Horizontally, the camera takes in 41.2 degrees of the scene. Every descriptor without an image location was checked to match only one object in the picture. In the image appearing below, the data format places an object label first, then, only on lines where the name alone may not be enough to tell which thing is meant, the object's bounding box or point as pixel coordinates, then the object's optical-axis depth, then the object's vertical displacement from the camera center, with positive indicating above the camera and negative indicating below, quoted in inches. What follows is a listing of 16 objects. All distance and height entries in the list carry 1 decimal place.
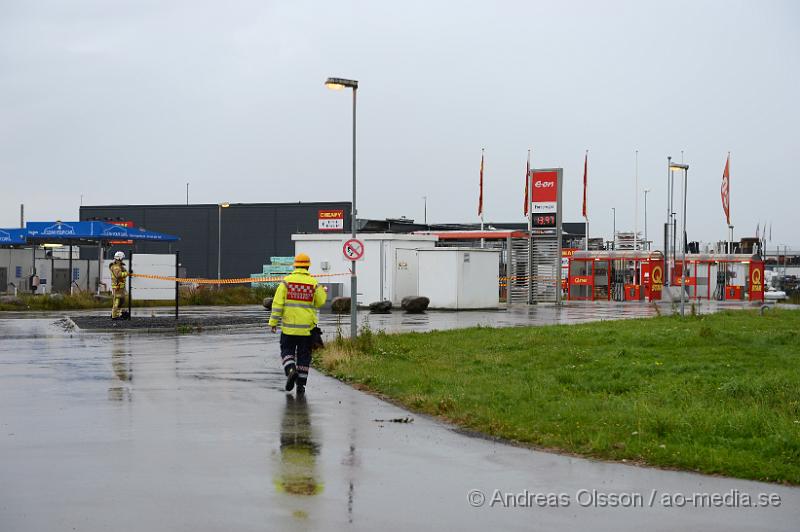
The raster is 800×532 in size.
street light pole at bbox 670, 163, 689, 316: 1520.7 +130.9
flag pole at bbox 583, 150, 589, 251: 2704.2 +181.9
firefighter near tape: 1201.4 -37.2
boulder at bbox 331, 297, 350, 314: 1567.4 -80.7
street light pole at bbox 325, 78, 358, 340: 883.6 -17.7
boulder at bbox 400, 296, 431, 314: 1582.2 -77.9
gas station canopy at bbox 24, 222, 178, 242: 1851.6 +23.6
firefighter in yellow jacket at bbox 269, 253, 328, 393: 586.6 -38.5
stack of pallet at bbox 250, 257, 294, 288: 2584.4 -43.9
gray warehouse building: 3100.4 +57.5
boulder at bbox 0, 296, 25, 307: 1612.9 -86.5
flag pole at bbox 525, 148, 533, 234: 2012.1 +67.9
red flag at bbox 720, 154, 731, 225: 2337.6 +147.4
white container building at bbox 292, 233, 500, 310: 1688.0 -29.7
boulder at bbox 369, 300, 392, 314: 1574.8 -82.6
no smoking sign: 923.4 +1.4
